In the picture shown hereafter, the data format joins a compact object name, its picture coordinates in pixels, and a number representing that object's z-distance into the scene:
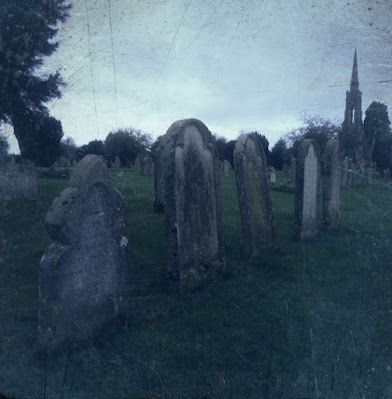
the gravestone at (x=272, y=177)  21.22
